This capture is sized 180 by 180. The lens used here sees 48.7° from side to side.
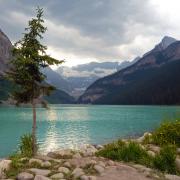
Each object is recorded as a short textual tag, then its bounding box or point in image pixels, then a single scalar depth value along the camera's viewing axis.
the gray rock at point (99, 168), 9.46
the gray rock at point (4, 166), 9.24
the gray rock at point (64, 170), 9.37
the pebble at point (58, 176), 8.95
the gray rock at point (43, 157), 10.52
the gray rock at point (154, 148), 11.85
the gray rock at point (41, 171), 9.14
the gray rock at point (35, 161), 9.98
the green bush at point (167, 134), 13.01
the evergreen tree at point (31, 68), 13.62
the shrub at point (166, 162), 10.16
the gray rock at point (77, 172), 9.03
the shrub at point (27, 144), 15.29
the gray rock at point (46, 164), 9.82
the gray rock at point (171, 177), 9.39
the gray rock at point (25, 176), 8.82
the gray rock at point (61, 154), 11.48
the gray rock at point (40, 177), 8.64
